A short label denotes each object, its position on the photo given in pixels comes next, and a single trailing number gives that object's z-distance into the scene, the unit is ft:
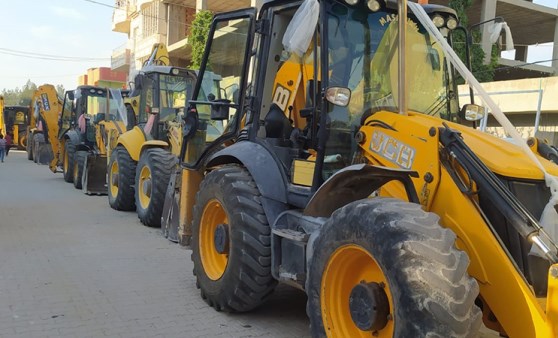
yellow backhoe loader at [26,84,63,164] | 58.13
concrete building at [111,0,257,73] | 98.37
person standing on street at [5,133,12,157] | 87.11
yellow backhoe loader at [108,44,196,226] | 30.60
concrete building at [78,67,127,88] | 154.16
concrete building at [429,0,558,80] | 79.05
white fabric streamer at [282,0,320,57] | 12.73
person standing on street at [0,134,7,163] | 74.98
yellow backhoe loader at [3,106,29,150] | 99.71
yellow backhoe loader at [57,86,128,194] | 41.55
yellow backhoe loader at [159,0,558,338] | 9.34
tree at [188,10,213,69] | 75.20
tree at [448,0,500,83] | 59.21
